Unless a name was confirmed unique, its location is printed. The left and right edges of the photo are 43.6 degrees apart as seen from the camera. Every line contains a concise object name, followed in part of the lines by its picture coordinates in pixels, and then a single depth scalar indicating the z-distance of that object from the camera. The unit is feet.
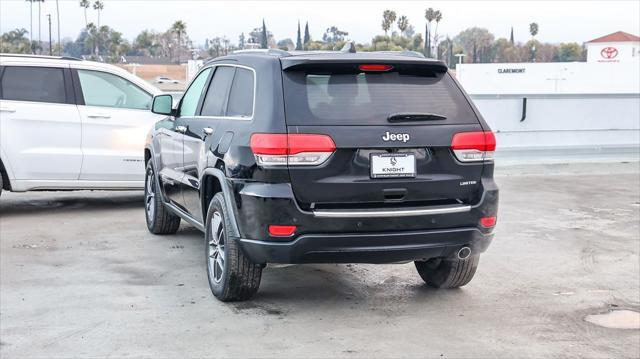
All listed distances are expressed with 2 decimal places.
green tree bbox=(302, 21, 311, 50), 436.60
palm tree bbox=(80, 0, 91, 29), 452.76
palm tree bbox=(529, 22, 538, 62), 534.78
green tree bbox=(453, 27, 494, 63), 508.53
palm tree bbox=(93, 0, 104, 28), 446.19
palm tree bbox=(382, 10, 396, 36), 432.25
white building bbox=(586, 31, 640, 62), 390.21
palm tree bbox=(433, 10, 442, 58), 437.99
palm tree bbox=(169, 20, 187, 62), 401.29
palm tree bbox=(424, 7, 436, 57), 438.81
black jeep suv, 16.76
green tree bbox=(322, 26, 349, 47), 453.58
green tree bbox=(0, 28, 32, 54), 406.00
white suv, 30.63
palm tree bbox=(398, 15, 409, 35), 459.73
